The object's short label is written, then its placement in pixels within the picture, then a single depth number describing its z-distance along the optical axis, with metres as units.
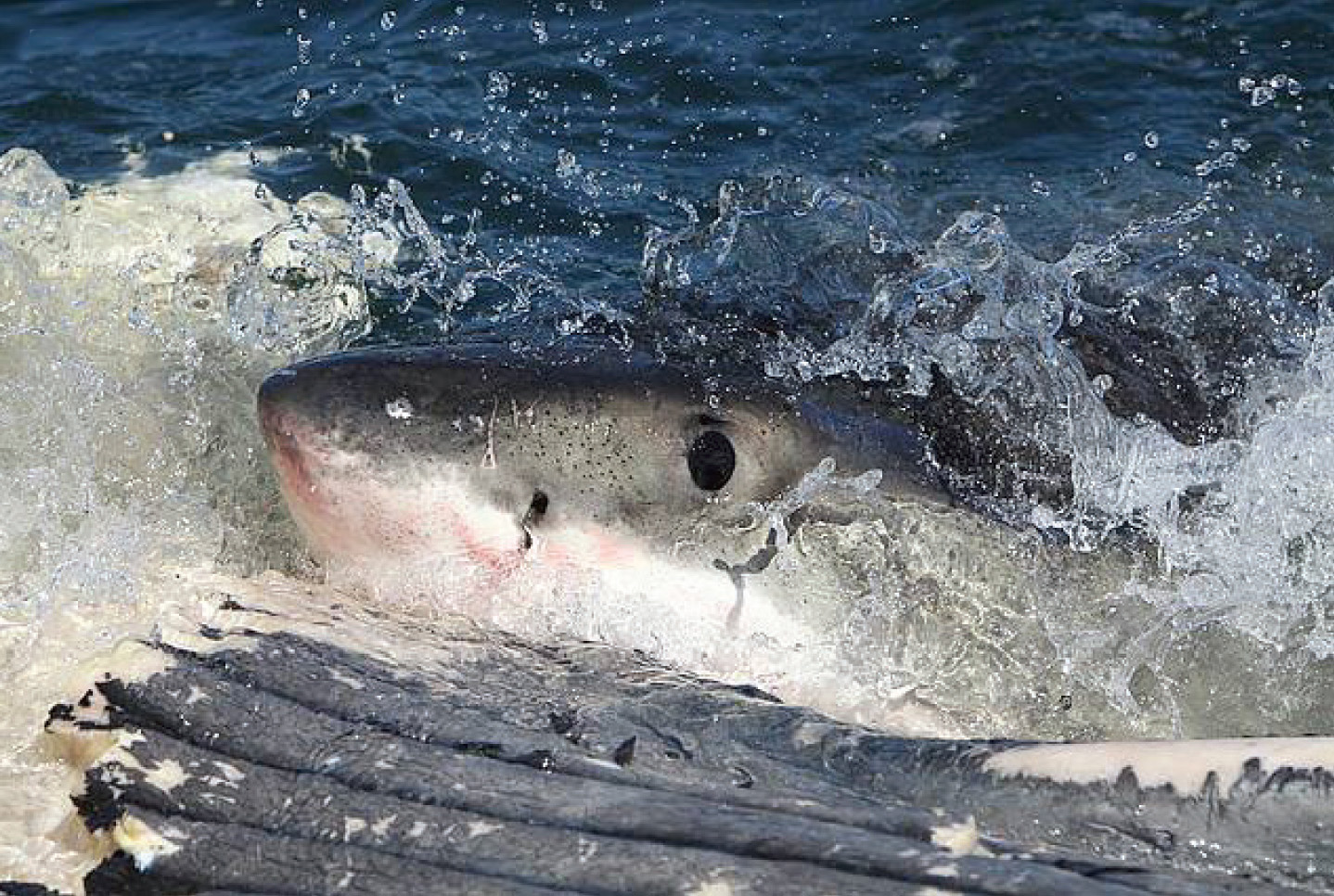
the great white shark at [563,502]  5.30
